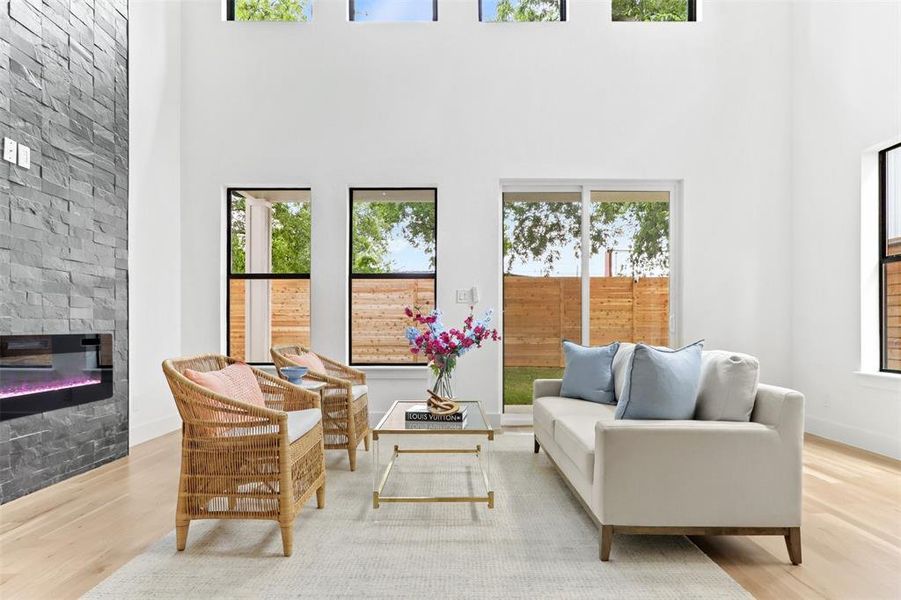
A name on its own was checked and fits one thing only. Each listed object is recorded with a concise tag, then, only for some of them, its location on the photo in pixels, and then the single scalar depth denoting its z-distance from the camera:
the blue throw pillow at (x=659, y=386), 2.60
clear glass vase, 3.43
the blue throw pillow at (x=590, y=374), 3.91
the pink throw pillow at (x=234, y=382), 2.56
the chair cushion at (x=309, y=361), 4.18
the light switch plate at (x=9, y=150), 3.13
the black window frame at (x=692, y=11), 5.54
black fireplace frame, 3.17
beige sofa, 2.32
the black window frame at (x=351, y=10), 5.52
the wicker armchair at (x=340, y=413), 3.86
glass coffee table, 2.85
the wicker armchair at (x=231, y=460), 2.40
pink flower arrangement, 3.36
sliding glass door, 5.51
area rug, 2.12
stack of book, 3.03
